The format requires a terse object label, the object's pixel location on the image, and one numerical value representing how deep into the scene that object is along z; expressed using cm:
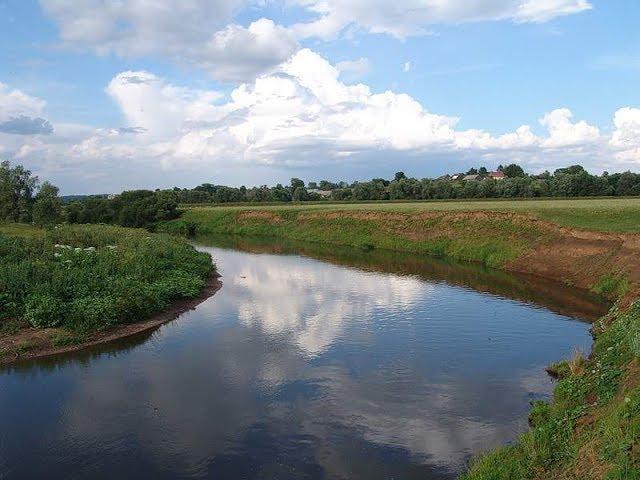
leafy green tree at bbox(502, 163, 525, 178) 14549
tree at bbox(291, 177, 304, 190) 16488
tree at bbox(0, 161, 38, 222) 6556
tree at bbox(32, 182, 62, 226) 6104
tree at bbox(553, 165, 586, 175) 11385
